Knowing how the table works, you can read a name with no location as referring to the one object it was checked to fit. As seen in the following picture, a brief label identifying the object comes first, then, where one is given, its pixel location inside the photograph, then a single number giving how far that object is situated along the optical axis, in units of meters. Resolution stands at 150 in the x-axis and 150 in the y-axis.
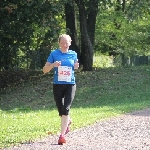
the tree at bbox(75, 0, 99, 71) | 31.37
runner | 10.70
